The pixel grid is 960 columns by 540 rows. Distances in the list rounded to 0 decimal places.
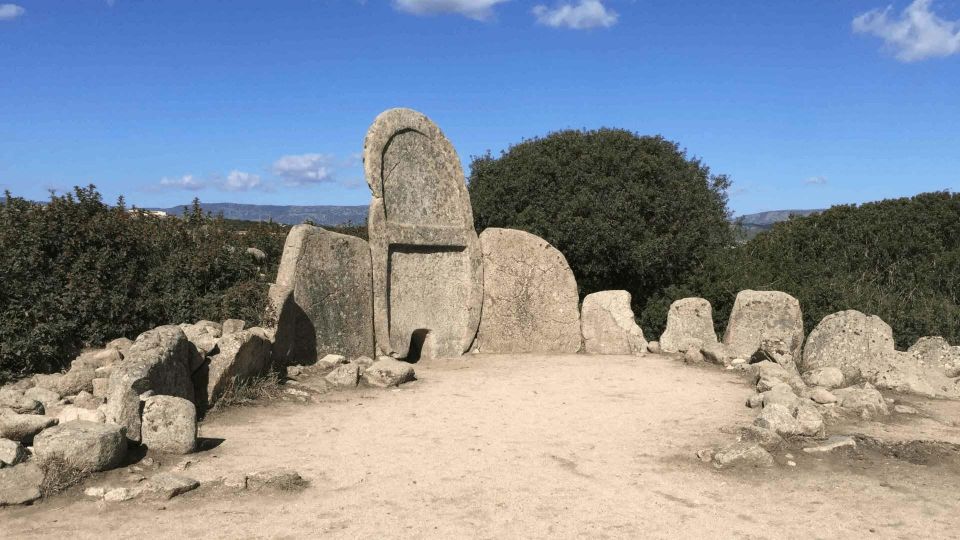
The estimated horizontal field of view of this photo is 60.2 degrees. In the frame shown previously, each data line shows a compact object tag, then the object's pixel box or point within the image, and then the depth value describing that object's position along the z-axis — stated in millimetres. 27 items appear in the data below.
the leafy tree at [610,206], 14391
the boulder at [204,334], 8141
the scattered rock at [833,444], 6652
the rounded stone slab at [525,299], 12055
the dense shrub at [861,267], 12961
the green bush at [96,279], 9539
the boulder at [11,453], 5570
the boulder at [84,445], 5621
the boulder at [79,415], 6536
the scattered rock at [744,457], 6340
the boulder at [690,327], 12023
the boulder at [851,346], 10016
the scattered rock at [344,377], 9234
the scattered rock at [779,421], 7133
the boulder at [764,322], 11352
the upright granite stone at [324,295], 10023
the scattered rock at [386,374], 9352
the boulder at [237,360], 7906
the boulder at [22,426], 6098
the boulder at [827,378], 9539
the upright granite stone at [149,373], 6379
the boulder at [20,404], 7172
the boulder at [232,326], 9120
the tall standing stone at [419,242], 11039
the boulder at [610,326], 12023
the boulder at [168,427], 6324
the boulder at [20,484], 5230
